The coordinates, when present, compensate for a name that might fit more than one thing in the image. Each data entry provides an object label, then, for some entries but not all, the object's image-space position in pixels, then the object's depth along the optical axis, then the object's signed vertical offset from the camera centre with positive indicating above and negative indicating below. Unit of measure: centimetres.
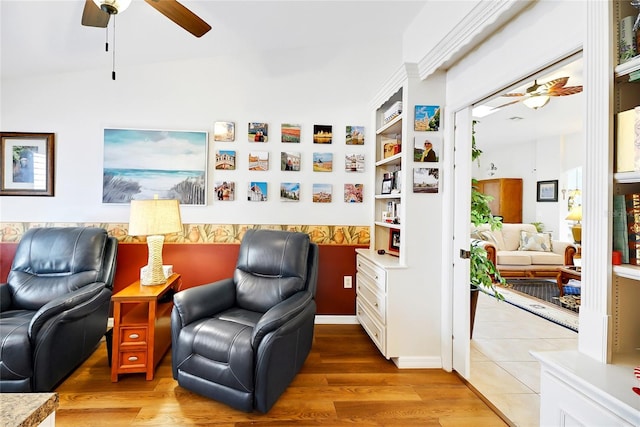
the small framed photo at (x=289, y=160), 324 +56
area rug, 352 -112
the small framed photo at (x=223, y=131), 319 +85
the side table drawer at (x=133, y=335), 221 -90
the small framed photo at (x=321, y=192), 327 +23
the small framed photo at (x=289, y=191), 325 +24
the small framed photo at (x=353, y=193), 331 +23
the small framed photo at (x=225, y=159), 319 +56
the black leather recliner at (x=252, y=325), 182 -75
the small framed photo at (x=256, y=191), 323 +23
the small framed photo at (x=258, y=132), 322 +86
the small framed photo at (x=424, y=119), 245 +77
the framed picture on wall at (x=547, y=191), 600 +50
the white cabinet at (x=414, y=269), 244 -43
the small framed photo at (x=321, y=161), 327 +56
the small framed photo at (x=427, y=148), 246 +54
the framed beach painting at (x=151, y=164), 309 +49
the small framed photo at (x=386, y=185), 299 +29
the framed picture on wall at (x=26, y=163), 301 +47
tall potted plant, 264 -34
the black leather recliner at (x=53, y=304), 190 -68
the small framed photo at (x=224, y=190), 320 +24
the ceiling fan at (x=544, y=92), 295 +128
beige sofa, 516 -60
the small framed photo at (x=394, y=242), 295 -27
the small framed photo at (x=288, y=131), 325 +87
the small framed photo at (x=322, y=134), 326 +85
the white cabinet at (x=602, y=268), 103 -17
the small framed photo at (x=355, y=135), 329 +85
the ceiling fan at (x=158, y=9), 154 +114
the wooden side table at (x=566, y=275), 396 -77
